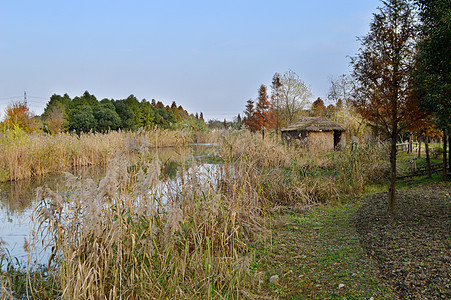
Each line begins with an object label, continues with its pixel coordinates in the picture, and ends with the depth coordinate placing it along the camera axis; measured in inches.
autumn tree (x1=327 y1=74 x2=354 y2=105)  1029.8
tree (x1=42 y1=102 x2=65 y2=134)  969.5
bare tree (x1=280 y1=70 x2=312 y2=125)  1008.1
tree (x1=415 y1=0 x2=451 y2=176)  173.0
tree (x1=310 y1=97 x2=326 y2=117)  1259.8
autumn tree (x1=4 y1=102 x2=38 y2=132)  720.8
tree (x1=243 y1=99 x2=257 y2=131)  1158.1
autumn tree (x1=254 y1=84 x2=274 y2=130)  1122.7
